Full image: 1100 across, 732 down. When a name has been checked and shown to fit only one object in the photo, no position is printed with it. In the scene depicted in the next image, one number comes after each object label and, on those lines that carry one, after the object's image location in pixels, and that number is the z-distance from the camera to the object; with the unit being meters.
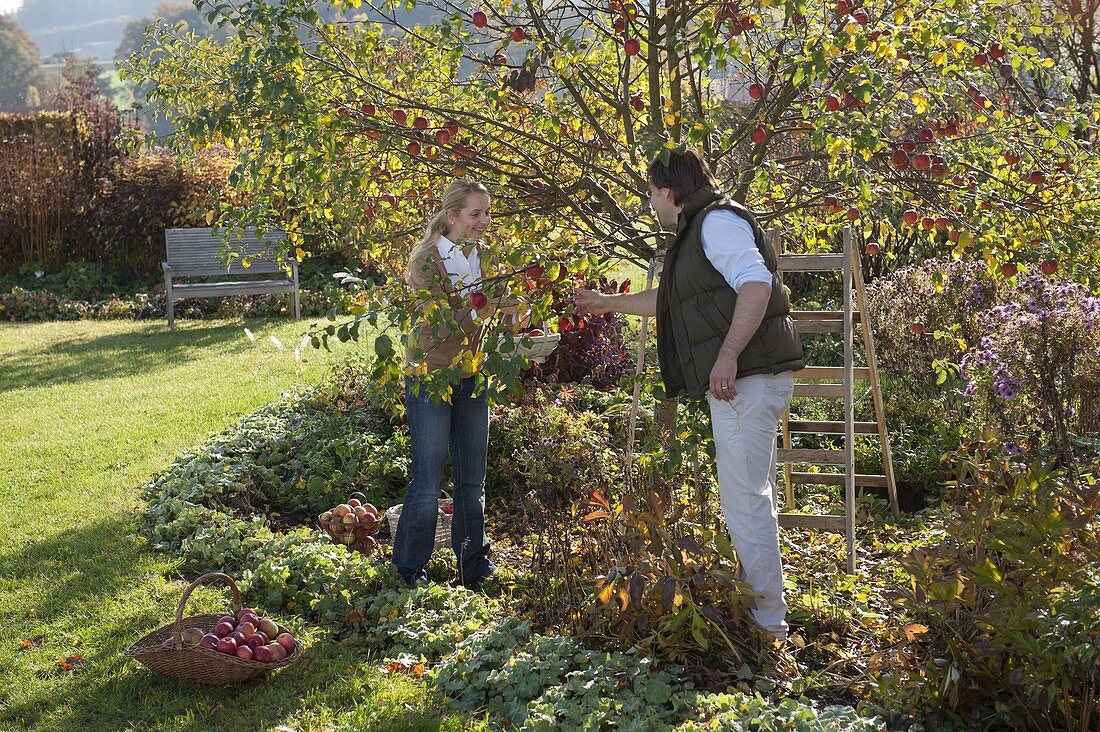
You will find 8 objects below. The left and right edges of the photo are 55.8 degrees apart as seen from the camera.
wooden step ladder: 4.36
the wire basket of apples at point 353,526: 4.82
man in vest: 3.20
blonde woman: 4.00
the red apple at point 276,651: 3.54
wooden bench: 11.39
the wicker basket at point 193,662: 3.43
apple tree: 3.51
